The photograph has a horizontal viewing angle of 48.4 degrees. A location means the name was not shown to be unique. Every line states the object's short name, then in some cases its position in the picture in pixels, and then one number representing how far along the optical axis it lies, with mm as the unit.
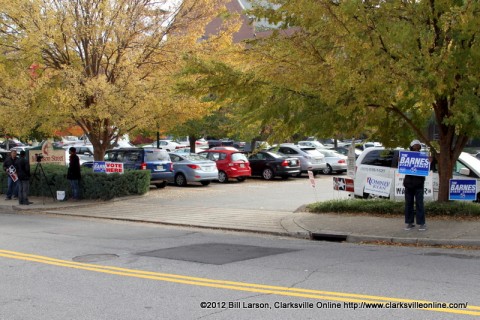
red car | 24672
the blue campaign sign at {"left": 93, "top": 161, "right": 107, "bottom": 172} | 18281
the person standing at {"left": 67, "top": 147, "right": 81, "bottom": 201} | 17681
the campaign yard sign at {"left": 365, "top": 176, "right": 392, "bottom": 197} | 14094
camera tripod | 18606
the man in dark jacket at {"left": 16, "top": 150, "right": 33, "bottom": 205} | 17484
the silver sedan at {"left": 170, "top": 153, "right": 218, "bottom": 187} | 22844
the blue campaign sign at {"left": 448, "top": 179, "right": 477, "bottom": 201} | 12156
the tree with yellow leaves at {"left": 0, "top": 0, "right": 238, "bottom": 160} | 16641
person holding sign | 10789
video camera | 17594
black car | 25484
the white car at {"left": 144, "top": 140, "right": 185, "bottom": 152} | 52509
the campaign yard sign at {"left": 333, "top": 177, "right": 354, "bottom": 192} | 14572
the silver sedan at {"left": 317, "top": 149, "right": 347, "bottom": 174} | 28641
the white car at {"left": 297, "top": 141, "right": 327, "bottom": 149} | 44300
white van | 13531
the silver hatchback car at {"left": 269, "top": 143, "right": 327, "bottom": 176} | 26906
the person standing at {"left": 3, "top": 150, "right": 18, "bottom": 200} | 18372
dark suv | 21484
